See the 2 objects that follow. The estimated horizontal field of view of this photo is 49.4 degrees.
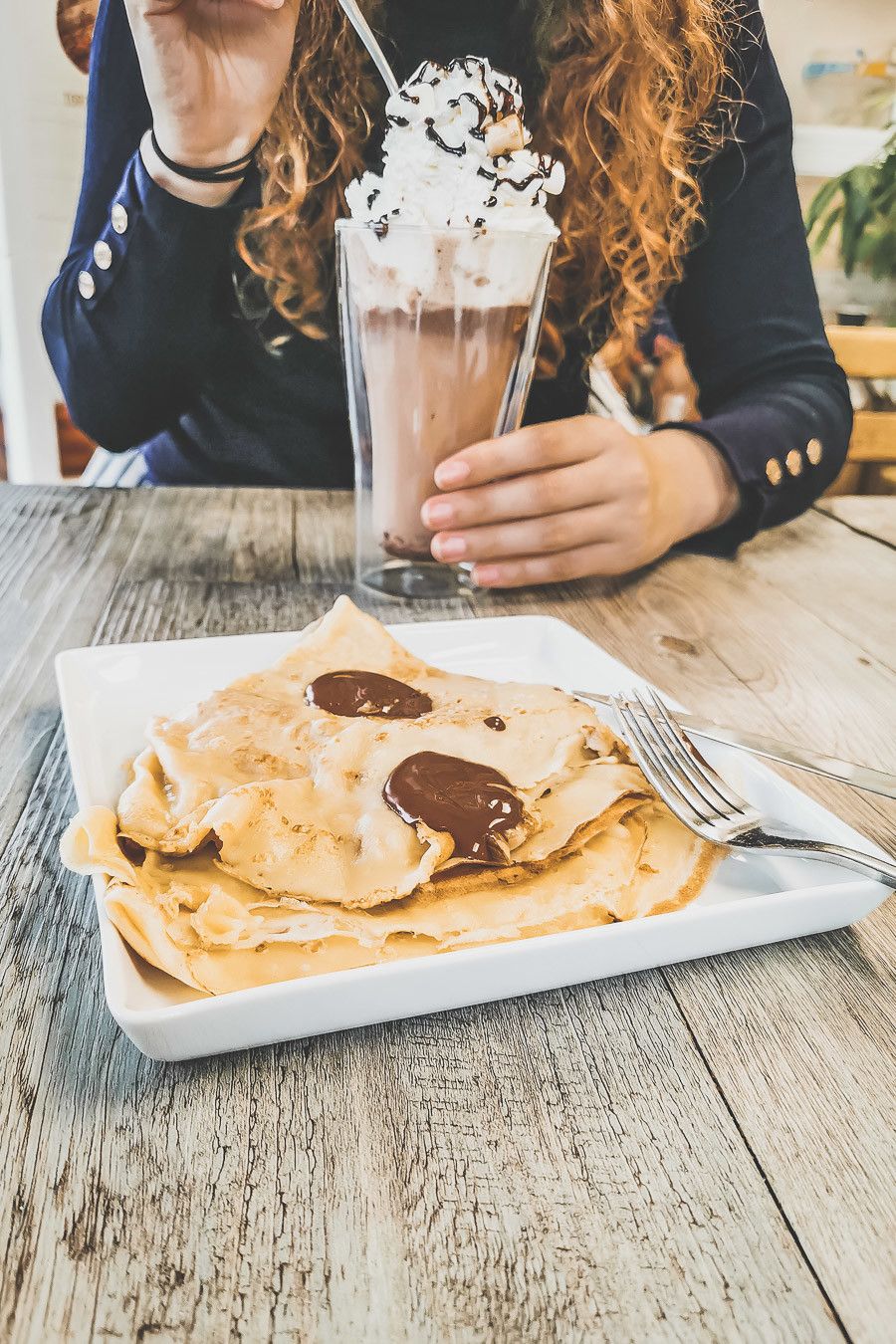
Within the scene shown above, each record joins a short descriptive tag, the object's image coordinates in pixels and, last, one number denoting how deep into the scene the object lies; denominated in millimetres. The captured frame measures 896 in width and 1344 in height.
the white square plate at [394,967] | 397
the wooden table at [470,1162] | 326
